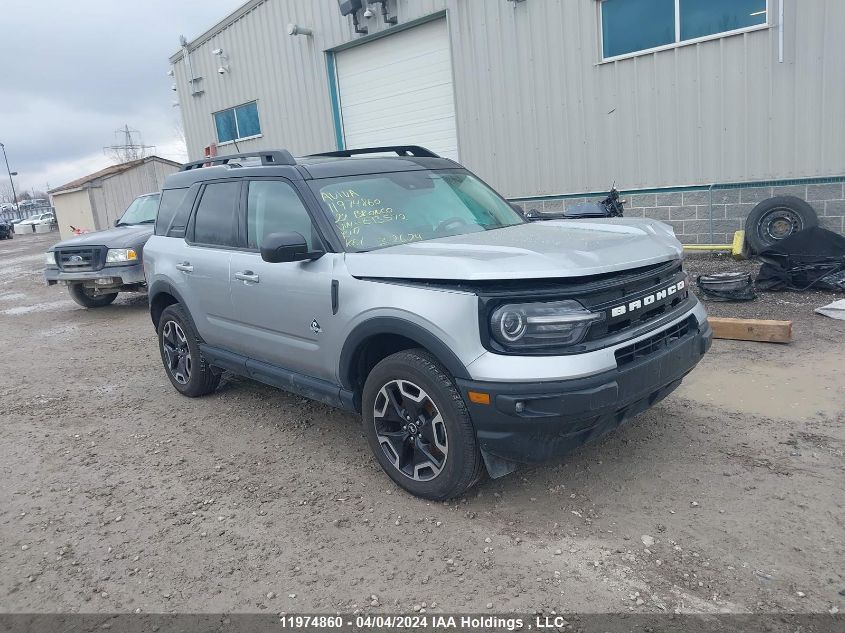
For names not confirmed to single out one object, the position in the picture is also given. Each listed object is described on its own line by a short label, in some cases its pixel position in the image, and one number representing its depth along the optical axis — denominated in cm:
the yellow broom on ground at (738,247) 891
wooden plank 578
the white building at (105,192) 2583
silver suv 312
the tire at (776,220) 839
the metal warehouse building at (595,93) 845
